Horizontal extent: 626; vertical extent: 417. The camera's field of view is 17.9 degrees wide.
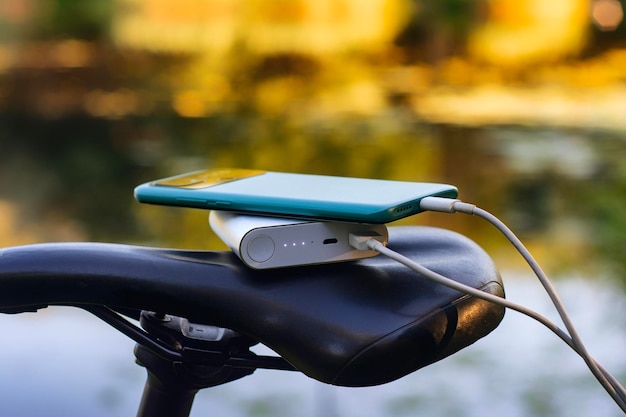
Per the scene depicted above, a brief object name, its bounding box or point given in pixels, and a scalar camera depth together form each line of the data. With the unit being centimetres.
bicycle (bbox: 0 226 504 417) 86
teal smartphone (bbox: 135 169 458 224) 88
